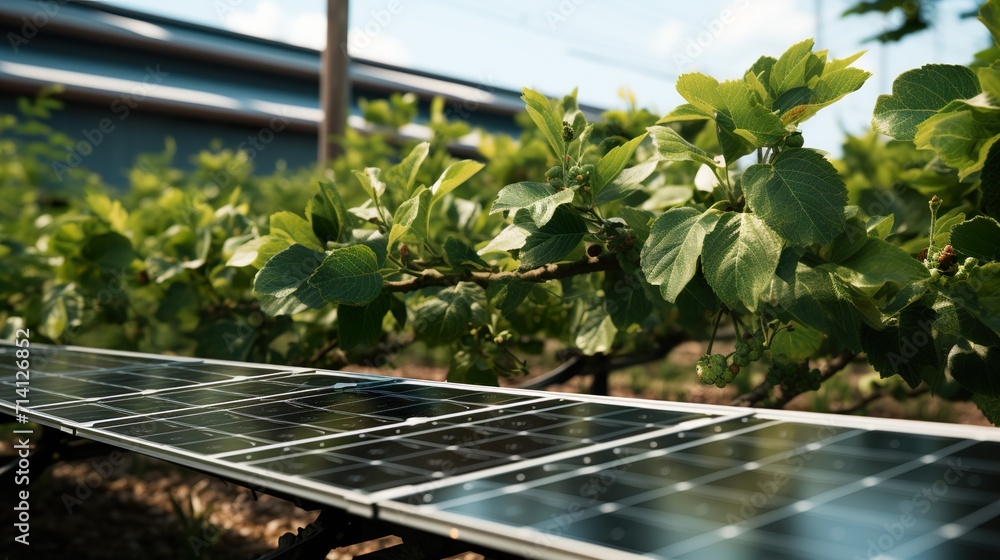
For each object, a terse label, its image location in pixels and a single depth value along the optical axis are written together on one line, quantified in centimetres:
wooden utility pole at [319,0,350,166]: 436
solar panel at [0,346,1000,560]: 60
